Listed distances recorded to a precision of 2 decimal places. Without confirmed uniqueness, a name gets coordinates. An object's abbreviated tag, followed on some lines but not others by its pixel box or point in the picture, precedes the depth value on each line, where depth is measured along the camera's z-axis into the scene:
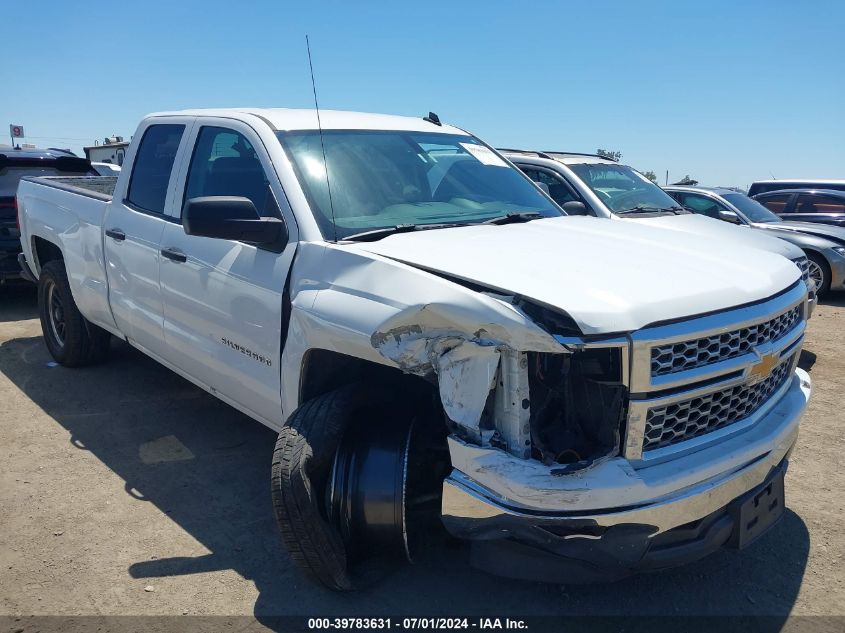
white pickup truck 2.36
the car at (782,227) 9.91
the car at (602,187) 7.45
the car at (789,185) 13.70
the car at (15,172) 8.06
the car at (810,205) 12.59
